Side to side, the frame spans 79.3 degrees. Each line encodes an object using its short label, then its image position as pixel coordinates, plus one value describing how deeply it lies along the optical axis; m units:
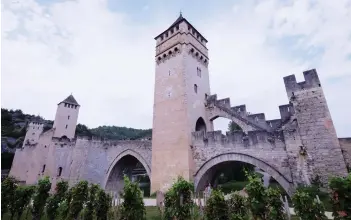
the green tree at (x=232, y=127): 39.78
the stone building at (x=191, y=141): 12.98
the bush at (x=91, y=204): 9.45
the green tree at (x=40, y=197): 10.52
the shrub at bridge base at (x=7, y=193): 11.00
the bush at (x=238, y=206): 7.43
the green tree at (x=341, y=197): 5.98
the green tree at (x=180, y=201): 7.74
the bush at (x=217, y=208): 7.25
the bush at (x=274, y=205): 6.83
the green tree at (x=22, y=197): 10.88
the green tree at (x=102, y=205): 9.25
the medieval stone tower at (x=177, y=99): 17.81
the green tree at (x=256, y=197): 6.97
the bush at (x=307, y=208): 6.64
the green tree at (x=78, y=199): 9.72
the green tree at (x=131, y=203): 8.00
